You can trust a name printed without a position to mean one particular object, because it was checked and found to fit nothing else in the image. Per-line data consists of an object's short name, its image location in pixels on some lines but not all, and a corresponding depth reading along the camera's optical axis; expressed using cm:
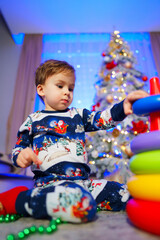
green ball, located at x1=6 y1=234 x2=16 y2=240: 49
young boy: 63
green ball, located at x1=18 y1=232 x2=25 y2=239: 50
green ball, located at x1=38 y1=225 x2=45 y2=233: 53
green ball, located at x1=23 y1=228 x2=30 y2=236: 52
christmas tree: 195
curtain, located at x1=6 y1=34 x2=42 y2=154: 280
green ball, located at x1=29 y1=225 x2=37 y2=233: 54
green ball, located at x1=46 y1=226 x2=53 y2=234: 53
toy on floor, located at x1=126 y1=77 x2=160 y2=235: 48
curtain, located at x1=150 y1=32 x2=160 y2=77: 321
